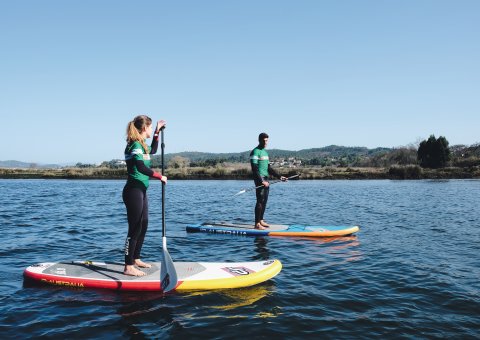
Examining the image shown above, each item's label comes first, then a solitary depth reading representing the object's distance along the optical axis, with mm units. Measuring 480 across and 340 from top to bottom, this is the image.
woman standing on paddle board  6508
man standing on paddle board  11656
